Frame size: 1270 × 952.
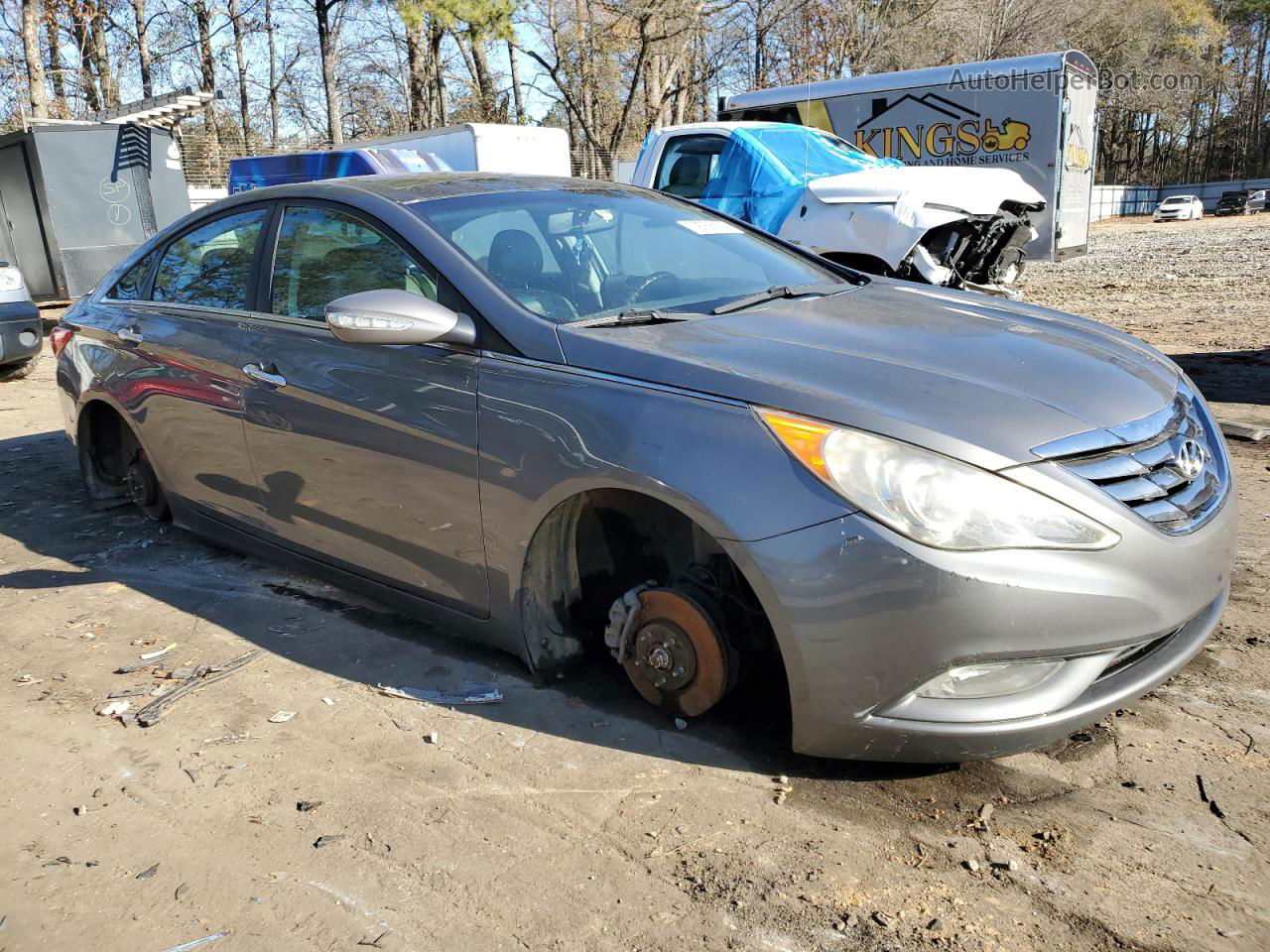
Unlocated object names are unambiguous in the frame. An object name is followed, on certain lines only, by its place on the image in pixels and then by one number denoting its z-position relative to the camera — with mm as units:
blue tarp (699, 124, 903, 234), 8969
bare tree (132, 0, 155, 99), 31469
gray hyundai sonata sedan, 2344
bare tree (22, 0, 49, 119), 20750
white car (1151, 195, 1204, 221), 44438
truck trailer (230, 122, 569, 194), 13797
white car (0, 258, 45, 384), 8953
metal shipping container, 13914
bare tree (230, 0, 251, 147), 33250
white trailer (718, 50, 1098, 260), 14445
